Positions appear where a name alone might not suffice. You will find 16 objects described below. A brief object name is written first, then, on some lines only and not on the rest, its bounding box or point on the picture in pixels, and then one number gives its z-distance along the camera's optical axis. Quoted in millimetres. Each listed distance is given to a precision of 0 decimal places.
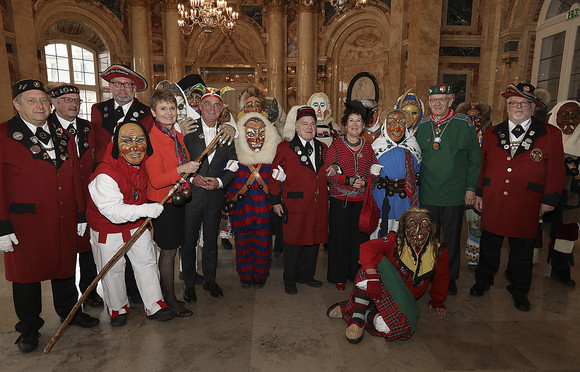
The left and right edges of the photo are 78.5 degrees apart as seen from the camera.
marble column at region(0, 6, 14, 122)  8070
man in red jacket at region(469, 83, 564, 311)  3473
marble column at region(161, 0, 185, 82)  12929
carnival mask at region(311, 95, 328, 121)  5469
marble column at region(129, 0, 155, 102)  12625
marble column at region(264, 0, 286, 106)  13305
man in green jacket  3787
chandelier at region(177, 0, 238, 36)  10719
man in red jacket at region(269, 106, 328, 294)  3797
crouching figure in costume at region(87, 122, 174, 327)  2842
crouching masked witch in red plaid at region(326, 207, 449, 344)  2943
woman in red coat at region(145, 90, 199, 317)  3123
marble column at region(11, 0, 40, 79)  8500
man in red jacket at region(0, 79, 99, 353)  2742
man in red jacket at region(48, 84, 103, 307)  3312
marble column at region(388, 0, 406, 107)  10070
